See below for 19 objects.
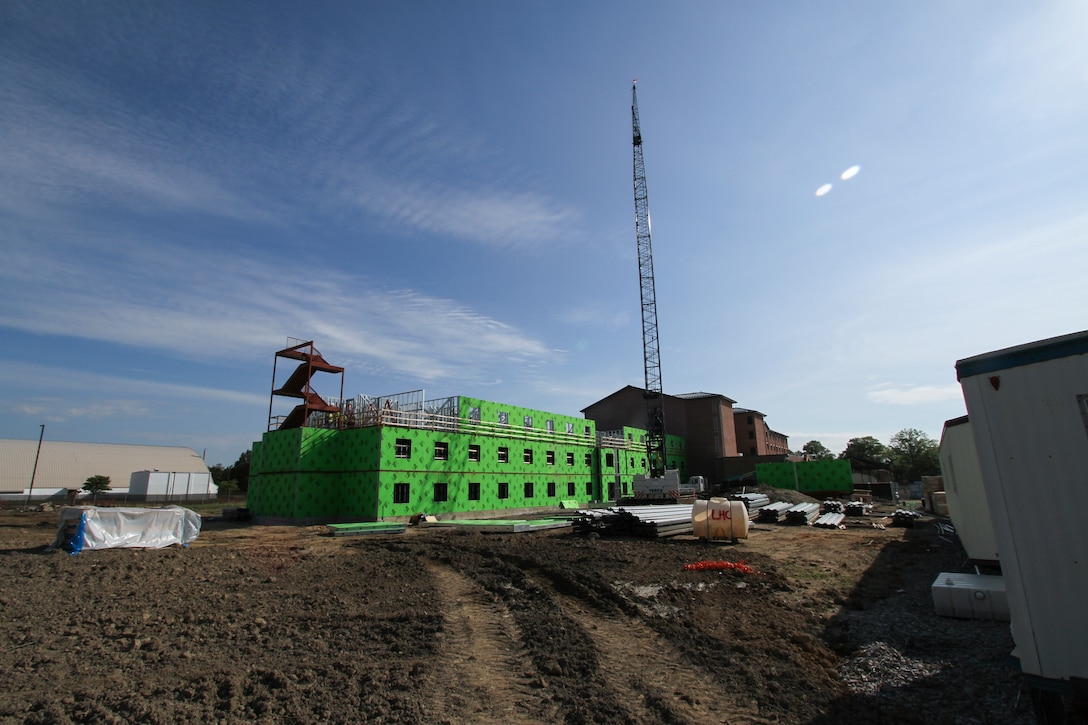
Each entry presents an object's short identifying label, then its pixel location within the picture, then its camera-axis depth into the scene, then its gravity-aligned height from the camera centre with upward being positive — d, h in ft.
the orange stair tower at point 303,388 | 113.80 +22.18
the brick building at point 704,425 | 216.13 +22.43
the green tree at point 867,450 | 362.94 +16.02
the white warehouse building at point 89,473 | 222.89 +9.72
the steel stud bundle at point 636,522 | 69.10 -5.82
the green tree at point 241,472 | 259.19 +9.27
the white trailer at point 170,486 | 224.12 +2.83
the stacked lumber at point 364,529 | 79.33 -6.45
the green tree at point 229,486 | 201.61 +2.07
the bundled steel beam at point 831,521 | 85.51 -7.80
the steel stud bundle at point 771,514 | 94.94 -7.00
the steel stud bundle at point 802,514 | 90.68 -7.01
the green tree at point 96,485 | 184.44 +3.45
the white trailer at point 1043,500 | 16.49 -1.06
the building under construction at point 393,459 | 100.63 +5.67
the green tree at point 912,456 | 313.94 +9.17
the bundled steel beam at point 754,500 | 104.68 -5.14
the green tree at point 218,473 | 296.01 +10.54
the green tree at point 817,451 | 404.06 +18.17
